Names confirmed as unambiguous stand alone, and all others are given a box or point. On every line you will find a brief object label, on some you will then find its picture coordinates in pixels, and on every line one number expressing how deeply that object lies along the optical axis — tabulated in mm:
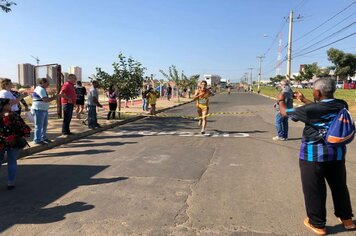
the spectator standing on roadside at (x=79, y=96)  16672
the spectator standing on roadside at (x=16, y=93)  8741
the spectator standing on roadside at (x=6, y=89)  7801
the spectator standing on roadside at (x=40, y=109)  9669
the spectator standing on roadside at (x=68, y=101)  11352
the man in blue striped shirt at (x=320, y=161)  4305
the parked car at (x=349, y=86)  93750
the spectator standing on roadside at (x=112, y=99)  17353
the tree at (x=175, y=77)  42556
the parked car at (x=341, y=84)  107262
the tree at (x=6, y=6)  15086
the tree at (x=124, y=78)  17828
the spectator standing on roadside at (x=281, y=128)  11542
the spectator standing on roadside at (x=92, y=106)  13688
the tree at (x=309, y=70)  113188
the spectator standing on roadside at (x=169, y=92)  40969
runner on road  12688
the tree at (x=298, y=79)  121812
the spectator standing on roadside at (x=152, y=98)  20616
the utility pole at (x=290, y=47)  39350
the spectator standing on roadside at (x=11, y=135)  6031
